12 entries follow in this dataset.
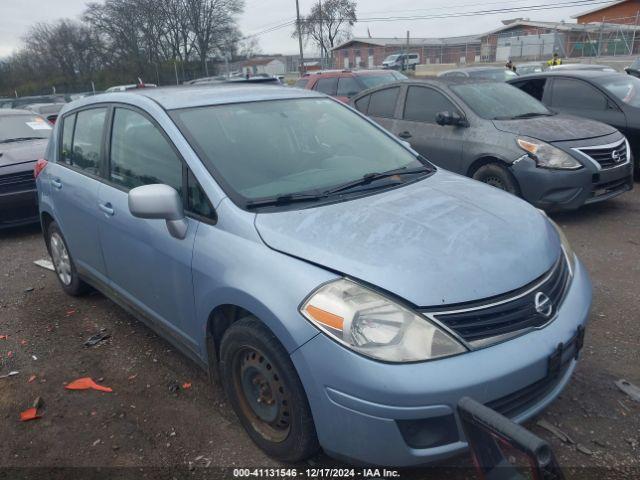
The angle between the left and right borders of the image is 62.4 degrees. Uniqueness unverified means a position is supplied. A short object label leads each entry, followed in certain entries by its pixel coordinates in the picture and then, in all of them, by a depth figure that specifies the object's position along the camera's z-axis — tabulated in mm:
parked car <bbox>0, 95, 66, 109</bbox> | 21944
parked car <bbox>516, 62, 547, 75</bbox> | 19936
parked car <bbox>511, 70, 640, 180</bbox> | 7324
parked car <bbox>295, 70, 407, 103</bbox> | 11734
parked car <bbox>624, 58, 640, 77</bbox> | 13874
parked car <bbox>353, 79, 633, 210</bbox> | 5723
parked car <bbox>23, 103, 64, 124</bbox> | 16406
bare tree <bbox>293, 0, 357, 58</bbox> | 57812
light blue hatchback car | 2059
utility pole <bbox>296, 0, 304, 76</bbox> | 37888
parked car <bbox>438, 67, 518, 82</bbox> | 14357
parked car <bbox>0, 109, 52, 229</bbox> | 6613
